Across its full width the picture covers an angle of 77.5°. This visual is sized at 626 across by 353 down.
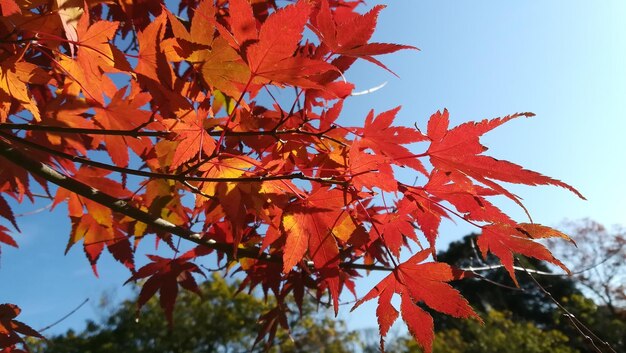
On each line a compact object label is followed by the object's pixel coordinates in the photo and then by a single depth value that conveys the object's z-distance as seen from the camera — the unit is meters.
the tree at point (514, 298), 13.93
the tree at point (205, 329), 11.17
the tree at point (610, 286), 10.60
